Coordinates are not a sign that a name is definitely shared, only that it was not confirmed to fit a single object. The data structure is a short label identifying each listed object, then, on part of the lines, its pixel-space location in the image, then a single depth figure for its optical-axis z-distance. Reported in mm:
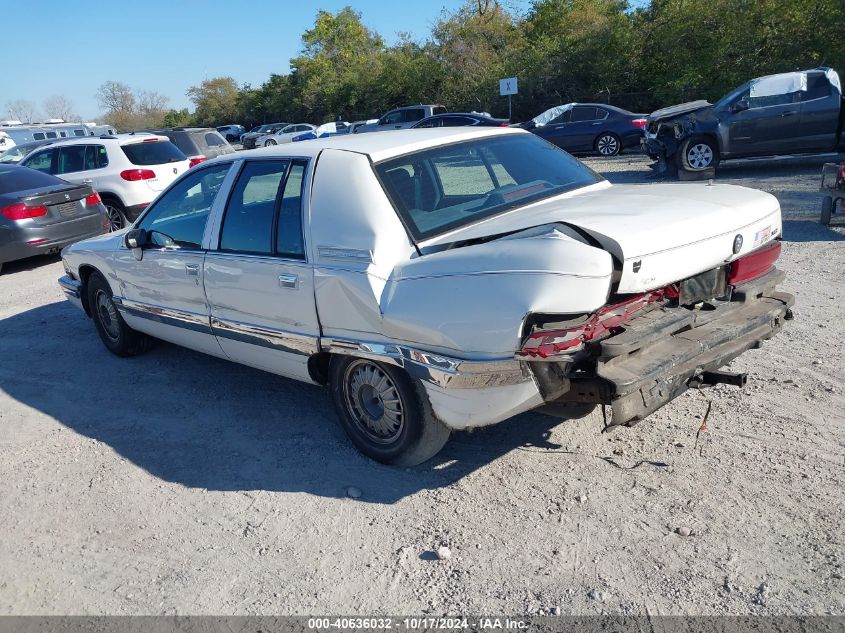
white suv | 12062
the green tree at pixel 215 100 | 69938
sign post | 27328
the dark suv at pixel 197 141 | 15812
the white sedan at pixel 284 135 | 38438
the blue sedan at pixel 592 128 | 19866
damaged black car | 13336
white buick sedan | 3139
